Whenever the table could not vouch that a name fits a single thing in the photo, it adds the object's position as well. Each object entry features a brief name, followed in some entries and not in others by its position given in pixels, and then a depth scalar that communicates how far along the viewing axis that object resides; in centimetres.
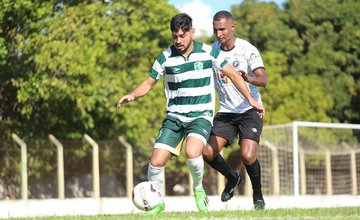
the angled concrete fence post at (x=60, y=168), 2567
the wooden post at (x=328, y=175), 3145
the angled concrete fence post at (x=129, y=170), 2720
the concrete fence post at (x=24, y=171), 2506
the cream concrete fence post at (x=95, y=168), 2636
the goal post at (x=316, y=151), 2905
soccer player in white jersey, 1263
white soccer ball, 1118
